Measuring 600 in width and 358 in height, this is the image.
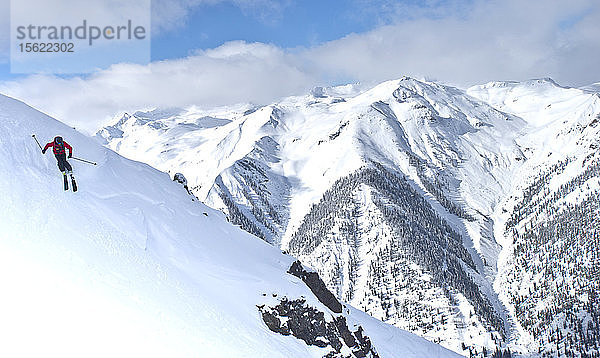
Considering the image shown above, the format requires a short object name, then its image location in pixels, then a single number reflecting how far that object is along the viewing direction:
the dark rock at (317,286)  55.00
